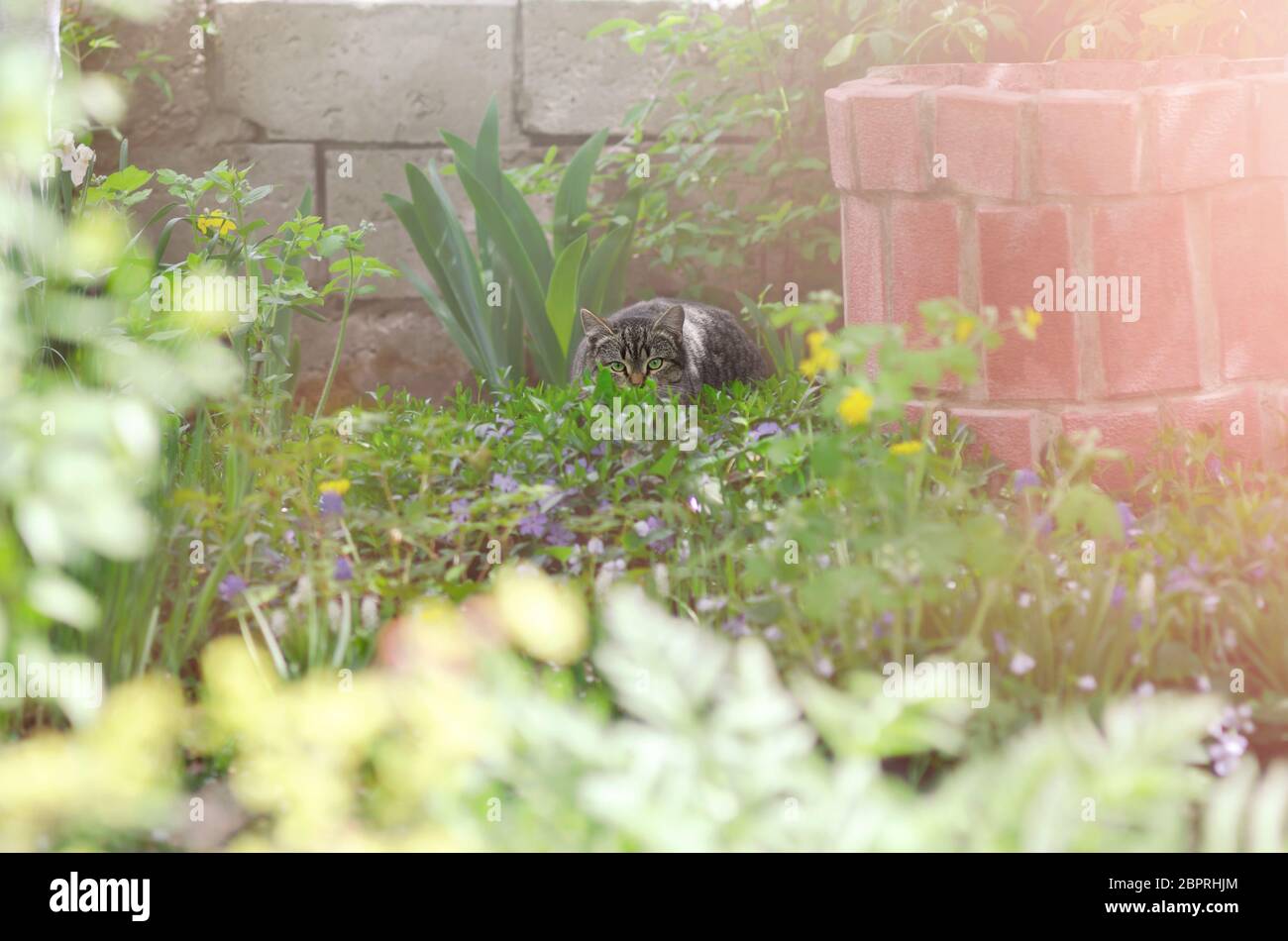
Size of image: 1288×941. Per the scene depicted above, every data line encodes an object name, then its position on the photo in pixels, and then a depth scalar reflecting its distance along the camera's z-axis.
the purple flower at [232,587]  5.31
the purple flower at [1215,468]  5.49
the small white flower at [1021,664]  5.12
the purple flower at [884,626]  5.25
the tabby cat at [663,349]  5.84
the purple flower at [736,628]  5.28
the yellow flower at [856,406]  4.86
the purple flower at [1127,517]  5.36
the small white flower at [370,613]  5.31
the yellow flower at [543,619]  5.26
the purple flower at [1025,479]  5.38
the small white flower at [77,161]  5.57
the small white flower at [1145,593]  5.26
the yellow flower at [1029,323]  5.03
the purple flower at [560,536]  5.43
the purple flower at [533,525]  5.40
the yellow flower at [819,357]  5.00
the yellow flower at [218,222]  5.66
